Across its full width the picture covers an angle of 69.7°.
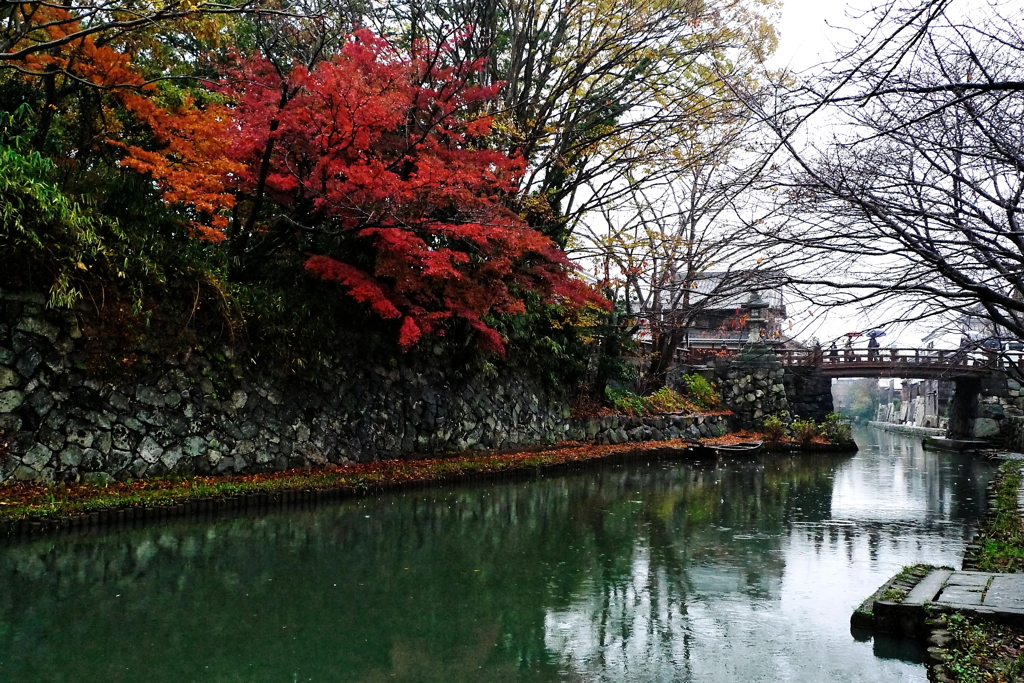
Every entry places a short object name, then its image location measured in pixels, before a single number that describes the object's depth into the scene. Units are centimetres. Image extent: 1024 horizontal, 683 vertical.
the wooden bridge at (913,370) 2700
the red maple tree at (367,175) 1030
